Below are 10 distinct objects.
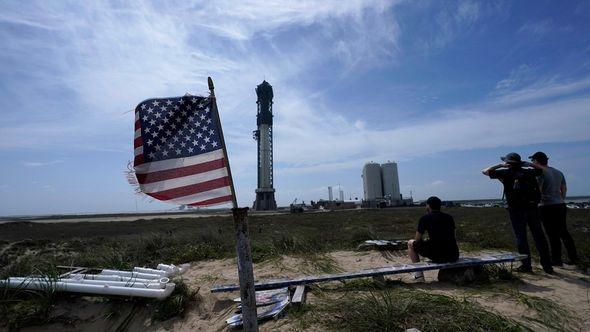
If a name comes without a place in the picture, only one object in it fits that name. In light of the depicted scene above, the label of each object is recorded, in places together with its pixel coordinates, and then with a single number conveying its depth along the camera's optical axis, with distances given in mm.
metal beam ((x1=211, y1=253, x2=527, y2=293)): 5840
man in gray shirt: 7250
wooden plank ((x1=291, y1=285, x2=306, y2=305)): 5180
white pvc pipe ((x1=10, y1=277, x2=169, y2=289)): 5968
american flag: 4129
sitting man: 6551
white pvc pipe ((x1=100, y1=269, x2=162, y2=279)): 6609
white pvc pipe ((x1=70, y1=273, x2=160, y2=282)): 6430
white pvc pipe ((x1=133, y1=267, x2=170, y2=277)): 7023
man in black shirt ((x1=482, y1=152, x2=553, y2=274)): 6816
